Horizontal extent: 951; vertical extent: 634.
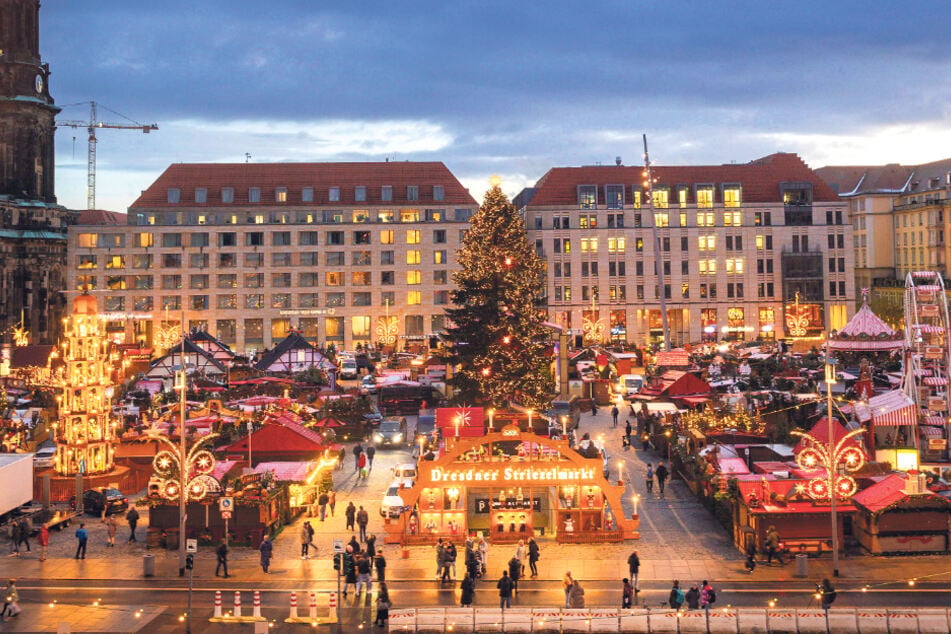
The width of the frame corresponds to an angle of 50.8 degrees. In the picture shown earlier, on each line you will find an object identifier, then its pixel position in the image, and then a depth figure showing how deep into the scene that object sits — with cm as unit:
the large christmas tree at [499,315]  5800
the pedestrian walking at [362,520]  3603
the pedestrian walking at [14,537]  3462
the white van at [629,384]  7211
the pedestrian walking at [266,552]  3173
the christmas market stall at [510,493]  3462
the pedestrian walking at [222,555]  3142
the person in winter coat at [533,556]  3086
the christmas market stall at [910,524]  3250
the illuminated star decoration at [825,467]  3228
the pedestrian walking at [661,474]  4319
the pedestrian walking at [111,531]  3538
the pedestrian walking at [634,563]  2941
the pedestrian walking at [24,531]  3481
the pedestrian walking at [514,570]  2869
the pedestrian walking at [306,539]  3359
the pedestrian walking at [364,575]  2941
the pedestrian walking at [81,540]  3341
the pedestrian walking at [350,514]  3731
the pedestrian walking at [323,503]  3909
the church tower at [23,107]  11675
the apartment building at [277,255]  11431
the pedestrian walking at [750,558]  3116
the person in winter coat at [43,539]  3338
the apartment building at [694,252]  11588
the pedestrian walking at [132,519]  3572
